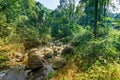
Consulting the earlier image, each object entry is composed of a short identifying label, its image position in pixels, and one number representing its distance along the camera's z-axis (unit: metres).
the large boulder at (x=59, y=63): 3.61
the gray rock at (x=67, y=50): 4.66
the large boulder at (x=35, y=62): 3.79
